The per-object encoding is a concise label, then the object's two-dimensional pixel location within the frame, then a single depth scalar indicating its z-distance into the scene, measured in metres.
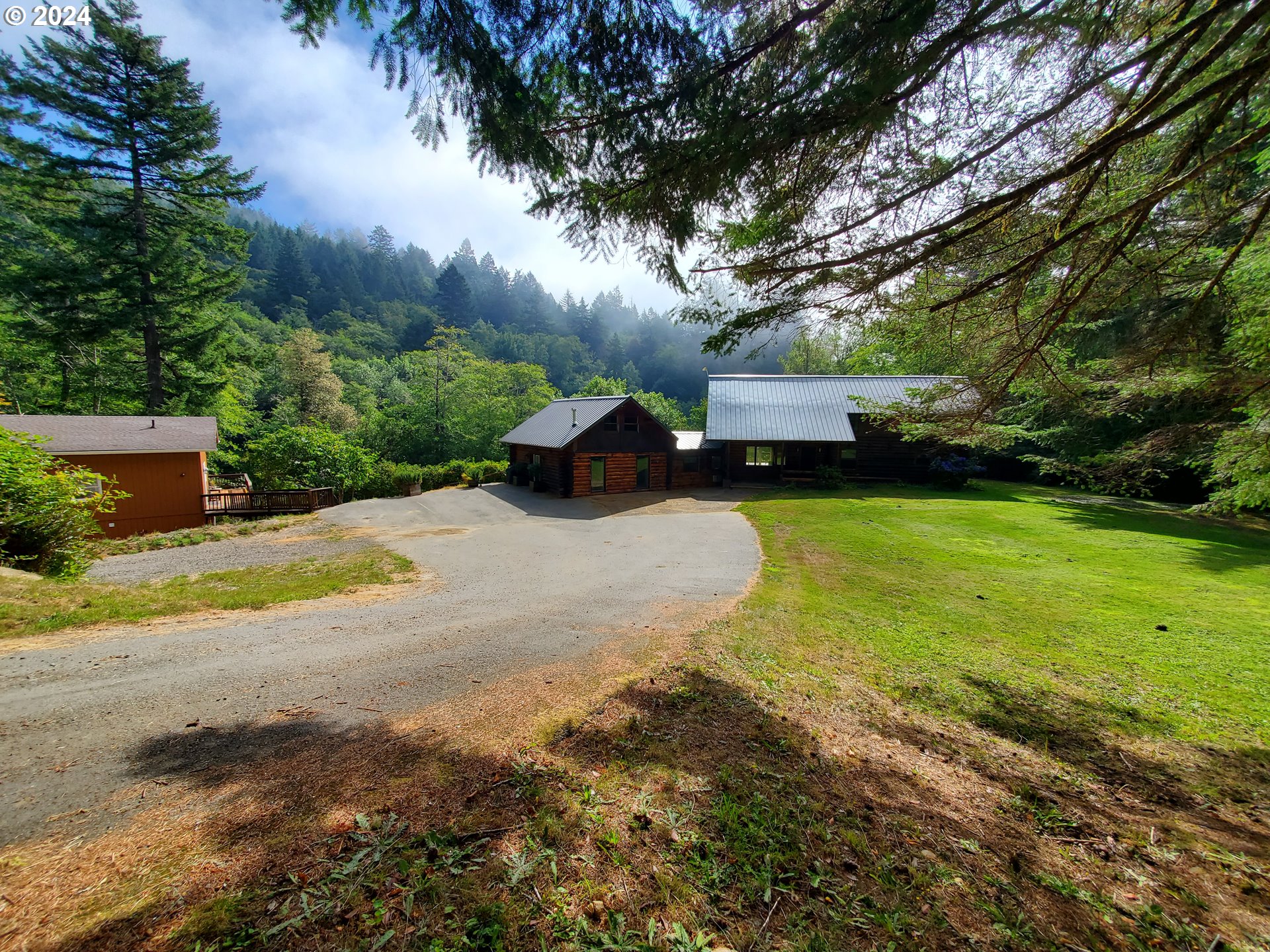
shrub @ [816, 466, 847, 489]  24.55
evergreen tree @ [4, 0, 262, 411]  17.52
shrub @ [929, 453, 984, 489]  23.39
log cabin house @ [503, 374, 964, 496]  23.38
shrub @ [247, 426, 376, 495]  21.22
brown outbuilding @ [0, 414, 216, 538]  15.12
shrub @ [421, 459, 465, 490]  27.09
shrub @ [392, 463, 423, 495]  24.83
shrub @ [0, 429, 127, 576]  6.79
